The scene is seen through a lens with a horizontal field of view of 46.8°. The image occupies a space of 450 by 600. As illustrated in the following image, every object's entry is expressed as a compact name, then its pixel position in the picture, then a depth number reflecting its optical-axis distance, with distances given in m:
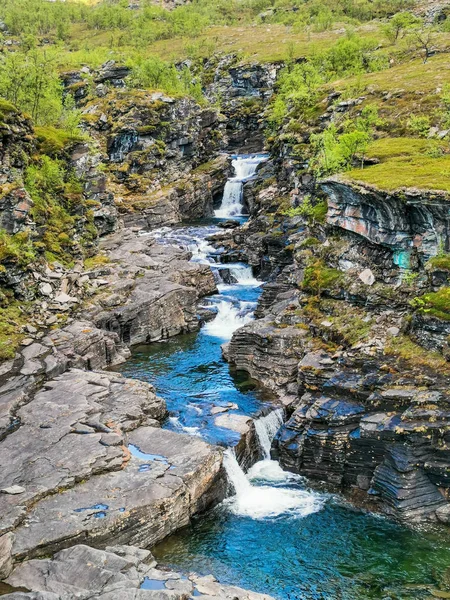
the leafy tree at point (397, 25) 108.38
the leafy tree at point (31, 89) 65.25
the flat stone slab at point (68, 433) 25.31
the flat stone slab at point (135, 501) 22.86
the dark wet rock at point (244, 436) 31.55
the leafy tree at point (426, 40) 90.84
